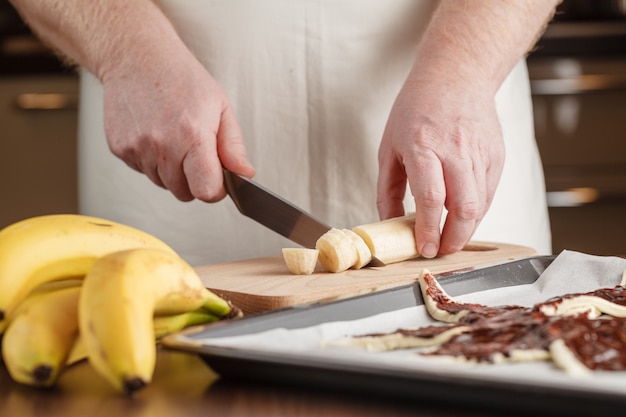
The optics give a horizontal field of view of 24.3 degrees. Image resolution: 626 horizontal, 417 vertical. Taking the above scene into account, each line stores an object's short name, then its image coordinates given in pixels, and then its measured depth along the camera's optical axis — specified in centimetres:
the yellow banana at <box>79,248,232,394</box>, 75
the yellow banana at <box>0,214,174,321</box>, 82
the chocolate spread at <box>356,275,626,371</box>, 77
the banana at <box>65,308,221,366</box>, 82
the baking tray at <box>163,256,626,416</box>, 69
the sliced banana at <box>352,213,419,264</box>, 112
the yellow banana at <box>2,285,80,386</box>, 78
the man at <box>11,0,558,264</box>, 115
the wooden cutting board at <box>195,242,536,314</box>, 100
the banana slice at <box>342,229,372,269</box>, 110
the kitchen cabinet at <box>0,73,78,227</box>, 240
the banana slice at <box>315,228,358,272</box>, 108
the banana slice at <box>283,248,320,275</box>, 107
